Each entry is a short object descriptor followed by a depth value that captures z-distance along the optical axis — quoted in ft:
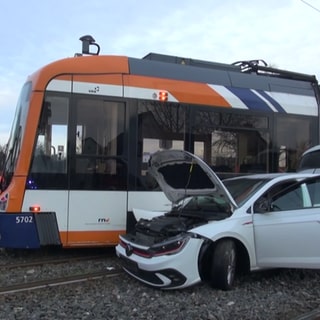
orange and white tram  26.63
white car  20.27
